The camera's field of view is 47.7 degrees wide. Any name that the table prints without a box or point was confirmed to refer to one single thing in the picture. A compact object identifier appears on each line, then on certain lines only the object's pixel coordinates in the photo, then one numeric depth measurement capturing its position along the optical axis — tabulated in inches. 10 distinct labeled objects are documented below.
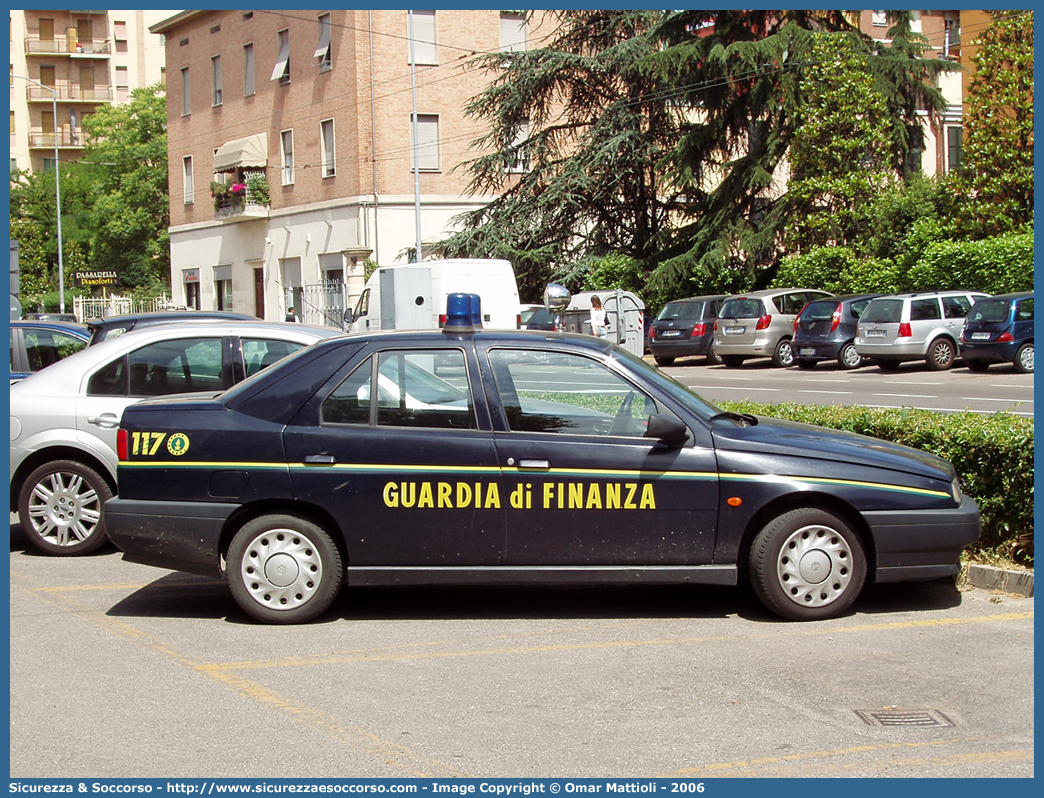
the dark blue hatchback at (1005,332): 943.7
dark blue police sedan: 253.6
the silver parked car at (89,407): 335.6
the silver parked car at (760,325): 1149.1
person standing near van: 974.4
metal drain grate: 194.1
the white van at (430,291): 1083.9
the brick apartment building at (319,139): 1747.0
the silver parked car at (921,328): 1016.9
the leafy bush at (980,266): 1084.5
